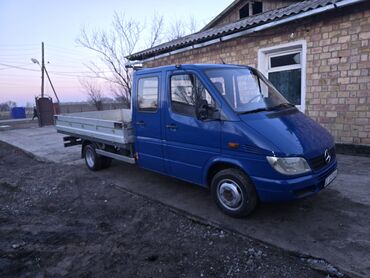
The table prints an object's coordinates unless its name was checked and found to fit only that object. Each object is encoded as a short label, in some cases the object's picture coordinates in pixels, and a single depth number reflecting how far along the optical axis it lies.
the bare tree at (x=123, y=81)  19.49
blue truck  3.34
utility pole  27.42
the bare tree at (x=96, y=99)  25.38
